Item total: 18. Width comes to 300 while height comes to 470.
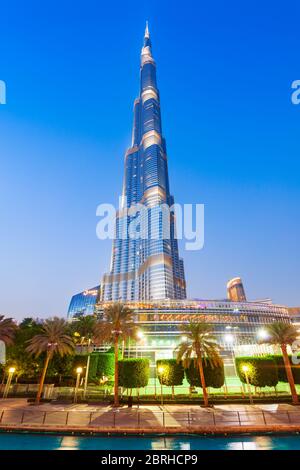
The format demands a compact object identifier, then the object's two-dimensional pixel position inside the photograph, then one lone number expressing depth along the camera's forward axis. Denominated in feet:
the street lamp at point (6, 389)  110.06
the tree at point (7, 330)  123.85
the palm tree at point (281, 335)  105.50
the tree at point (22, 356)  128.06
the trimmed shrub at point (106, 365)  133.69
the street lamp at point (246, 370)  101.13
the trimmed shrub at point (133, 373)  110.01
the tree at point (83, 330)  188.24
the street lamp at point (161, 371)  111.04
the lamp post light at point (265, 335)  109.89
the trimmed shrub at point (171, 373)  110.32
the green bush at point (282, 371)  116.40
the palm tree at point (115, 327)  104.42
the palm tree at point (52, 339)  110.47
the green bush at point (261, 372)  107.45
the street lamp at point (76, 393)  97.81
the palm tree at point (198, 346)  99.32
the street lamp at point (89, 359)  102.78
